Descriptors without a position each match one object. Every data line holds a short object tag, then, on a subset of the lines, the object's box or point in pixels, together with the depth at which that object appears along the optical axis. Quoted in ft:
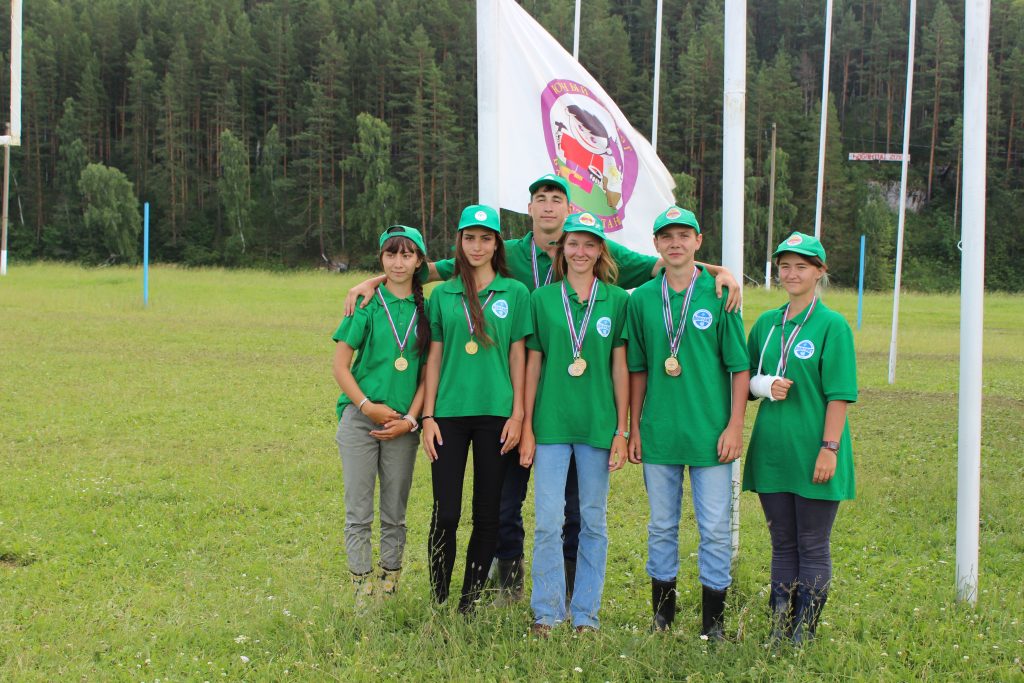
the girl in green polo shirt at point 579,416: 14.07
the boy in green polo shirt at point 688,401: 13.80
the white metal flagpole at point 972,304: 15.57
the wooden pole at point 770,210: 128.49
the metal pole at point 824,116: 58.85
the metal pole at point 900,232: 41.45
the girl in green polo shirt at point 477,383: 14.34
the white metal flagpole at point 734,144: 16.65
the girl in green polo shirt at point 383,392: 15.14
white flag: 17.21
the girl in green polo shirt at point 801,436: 13.43
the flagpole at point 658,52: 51.39
